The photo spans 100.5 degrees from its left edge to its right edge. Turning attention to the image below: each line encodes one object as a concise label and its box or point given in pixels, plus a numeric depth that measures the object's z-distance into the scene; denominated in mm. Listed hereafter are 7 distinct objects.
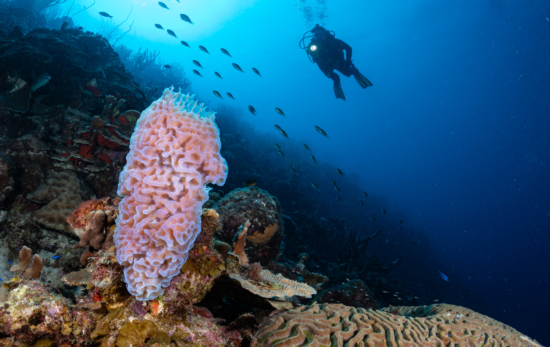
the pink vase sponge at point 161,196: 1769
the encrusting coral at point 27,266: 2311
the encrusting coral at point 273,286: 2217
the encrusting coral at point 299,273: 4574
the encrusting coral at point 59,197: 3677
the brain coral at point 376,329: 2334
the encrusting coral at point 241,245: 2799
